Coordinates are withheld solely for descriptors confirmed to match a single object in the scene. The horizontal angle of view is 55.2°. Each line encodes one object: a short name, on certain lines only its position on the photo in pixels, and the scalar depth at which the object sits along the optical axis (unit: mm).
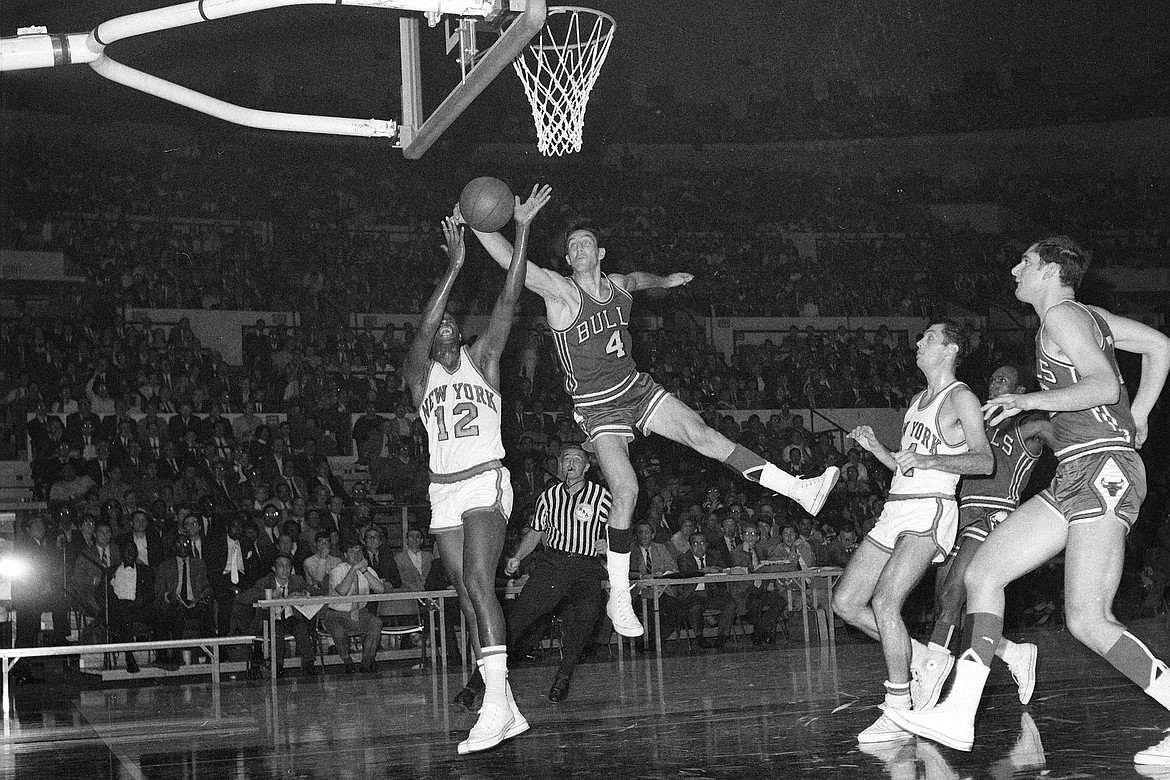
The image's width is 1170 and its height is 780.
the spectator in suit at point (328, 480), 14133
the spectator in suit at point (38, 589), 10656
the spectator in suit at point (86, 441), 13836
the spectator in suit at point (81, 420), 13867
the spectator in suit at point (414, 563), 12156
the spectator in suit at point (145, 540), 11632
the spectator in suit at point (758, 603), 12867
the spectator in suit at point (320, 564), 11789
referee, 8031
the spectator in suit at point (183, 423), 14492
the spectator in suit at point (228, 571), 11539
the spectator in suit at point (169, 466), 13789
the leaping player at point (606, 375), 6742
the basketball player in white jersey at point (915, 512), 5605
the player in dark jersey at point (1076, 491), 4699
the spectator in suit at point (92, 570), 10914
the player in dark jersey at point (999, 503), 6461
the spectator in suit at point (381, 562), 12102
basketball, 6164
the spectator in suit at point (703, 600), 12695
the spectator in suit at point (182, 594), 11164
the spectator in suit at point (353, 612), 11320
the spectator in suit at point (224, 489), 13430
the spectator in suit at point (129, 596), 11102
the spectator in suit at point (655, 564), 12742
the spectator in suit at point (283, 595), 11219
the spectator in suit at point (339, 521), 12656
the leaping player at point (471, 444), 5820
